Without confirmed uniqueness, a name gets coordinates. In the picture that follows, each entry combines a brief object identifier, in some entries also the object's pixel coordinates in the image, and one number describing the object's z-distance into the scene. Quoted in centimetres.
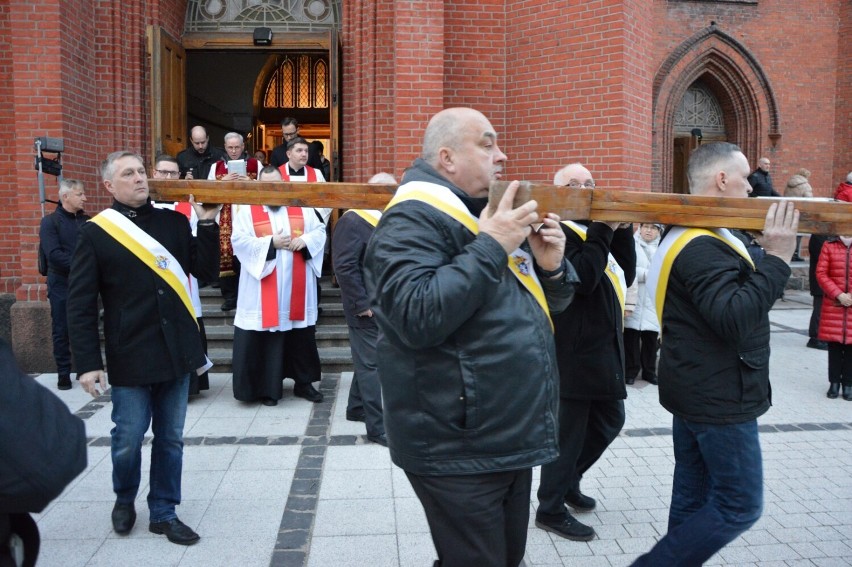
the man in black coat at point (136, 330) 389
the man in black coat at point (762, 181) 1309
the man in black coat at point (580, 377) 399
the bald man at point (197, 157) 916
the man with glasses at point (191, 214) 577
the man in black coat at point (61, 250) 739
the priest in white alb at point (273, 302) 675
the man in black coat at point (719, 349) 284
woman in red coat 712
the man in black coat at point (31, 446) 158
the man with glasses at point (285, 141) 955
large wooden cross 265
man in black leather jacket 221
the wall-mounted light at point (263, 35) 984
